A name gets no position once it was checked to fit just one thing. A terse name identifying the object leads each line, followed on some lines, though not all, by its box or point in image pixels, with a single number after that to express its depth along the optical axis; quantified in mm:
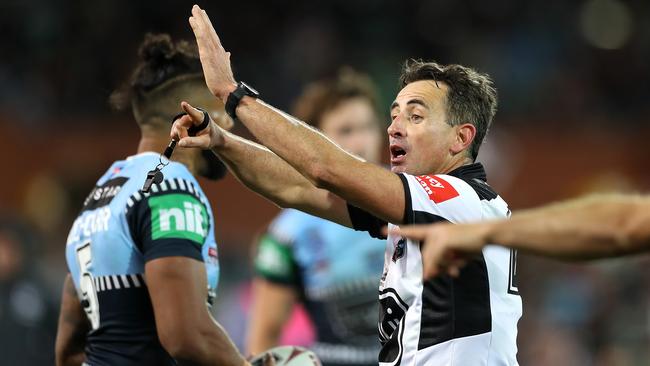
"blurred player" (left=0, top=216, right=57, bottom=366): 18844
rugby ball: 10062
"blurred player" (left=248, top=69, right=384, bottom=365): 13109
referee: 8133
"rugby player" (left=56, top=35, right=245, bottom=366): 8977
